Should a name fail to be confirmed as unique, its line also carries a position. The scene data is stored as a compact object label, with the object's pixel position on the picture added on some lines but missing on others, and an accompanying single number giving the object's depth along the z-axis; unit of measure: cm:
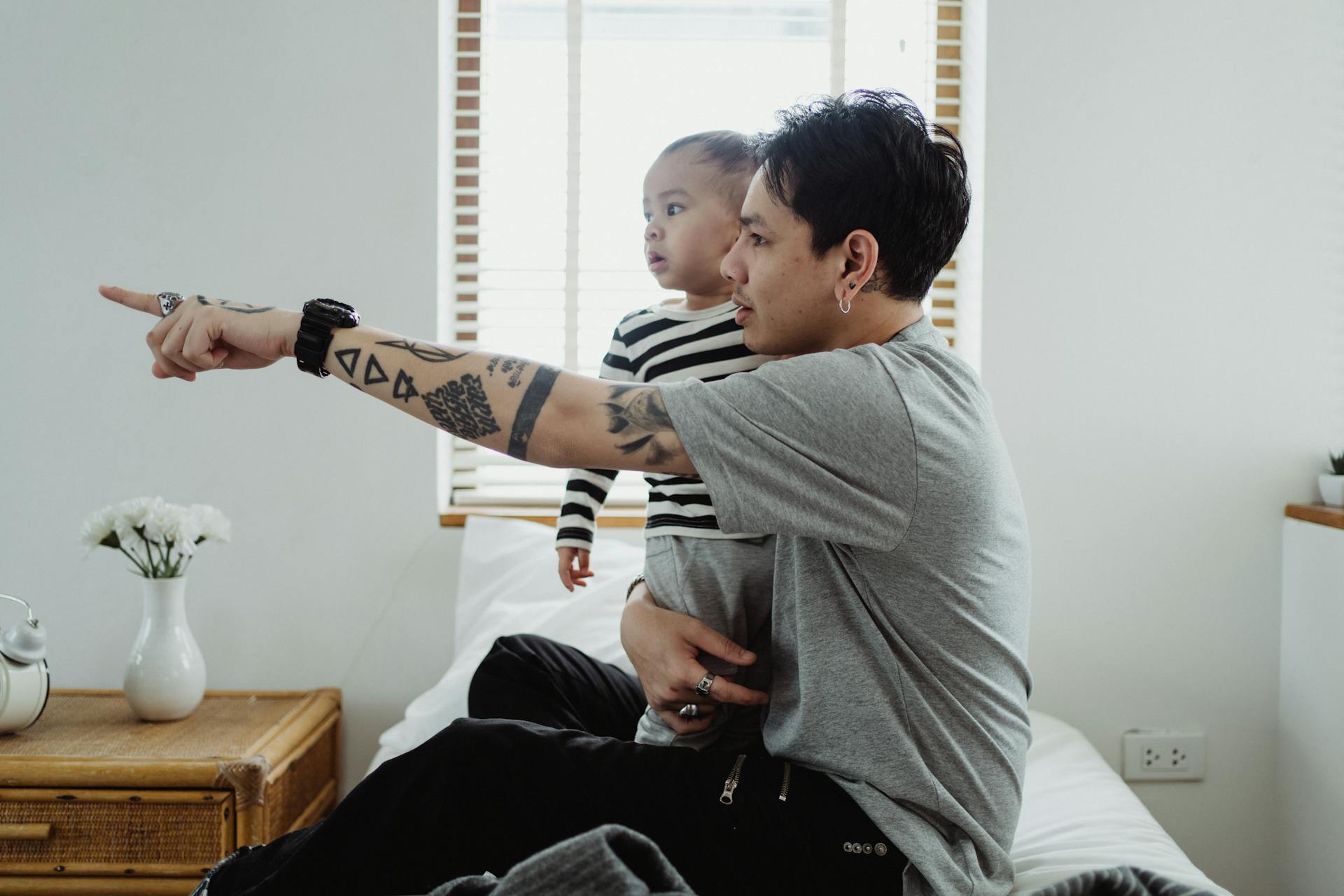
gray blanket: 79
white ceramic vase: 181
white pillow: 169
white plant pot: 188
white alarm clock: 168
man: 92
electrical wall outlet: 202
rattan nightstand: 160
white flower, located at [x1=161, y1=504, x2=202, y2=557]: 178
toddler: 117
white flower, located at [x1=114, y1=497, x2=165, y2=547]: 177
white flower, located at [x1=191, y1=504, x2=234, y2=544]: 183
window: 217
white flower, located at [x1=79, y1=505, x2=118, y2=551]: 178
